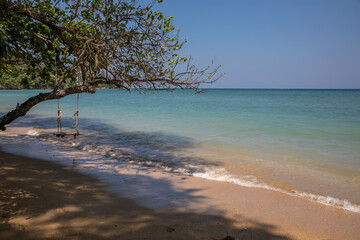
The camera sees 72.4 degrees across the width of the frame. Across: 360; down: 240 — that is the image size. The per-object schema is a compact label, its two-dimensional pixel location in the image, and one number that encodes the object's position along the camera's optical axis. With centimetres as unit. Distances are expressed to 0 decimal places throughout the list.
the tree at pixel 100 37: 516
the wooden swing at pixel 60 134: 889
